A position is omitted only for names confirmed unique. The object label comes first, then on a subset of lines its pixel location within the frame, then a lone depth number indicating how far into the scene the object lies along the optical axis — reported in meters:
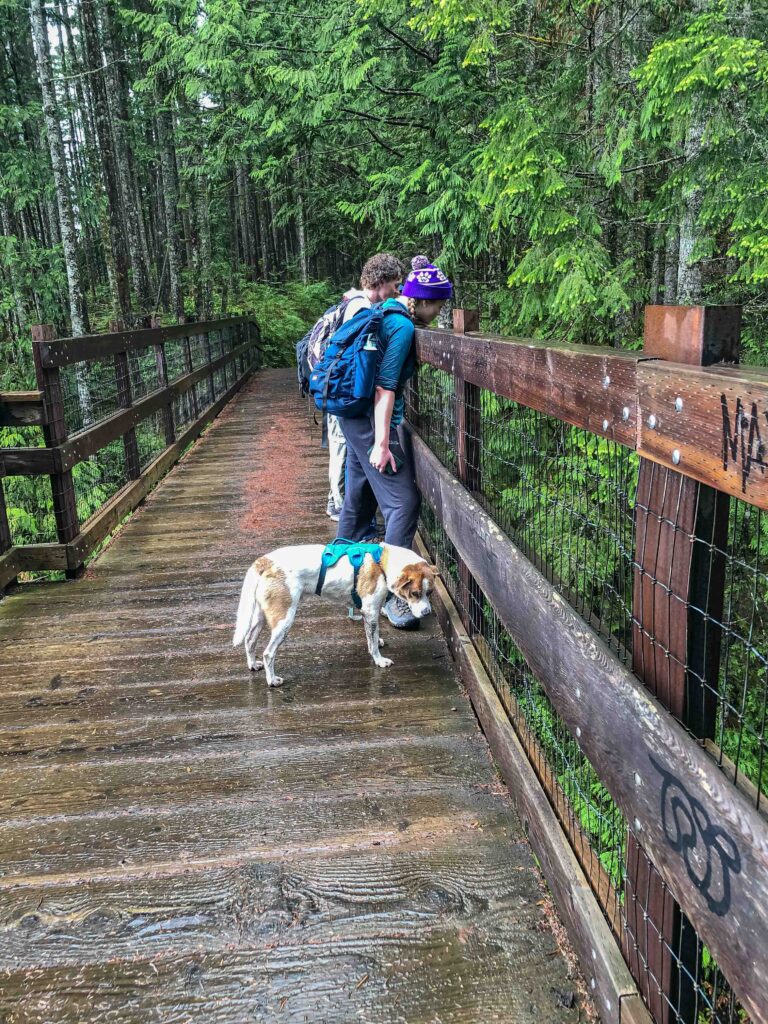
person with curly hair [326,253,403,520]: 4.20
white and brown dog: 3.48
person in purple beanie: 3.88
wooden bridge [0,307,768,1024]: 1.44
